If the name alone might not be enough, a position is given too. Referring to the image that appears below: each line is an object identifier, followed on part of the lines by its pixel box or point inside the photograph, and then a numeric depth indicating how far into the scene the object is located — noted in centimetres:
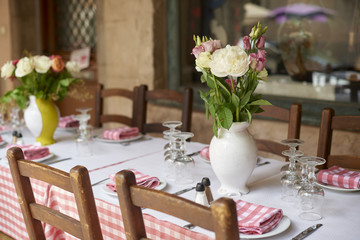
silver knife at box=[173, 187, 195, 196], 149
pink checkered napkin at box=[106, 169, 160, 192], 150
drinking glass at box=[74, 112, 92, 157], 200
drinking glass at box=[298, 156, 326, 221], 128
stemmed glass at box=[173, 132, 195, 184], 158
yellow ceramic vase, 223
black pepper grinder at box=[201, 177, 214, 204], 130
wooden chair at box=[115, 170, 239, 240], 82
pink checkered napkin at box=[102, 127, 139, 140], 228
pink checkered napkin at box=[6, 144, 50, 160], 191
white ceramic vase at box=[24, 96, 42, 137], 222
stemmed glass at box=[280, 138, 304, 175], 144
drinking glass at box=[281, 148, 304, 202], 141
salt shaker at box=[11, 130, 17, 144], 221
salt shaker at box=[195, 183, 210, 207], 129
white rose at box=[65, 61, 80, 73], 228
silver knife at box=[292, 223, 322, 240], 114
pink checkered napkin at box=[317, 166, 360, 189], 150
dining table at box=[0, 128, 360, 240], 120
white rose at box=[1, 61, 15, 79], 219
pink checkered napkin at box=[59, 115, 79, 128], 257
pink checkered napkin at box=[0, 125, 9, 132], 252
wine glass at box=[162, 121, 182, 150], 168
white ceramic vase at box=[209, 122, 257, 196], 145
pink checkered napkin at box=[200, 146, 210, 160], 189
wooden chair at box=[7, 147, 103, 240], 111
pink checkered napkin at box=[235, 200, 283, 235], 115
